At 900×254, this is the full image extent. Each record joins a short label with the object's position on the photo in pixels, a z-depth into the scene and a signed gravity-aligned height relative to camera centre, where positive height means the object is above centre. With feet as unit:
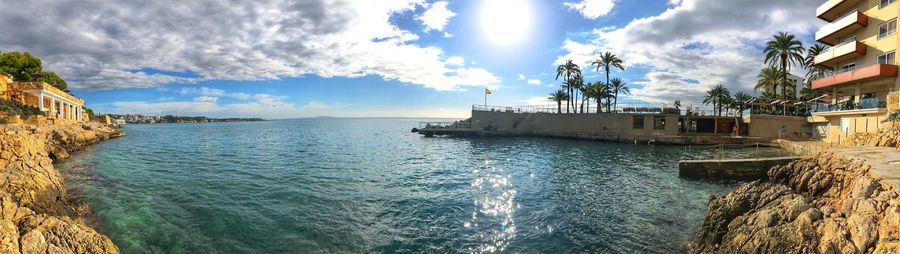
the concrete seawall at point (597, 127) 166.05 -2.44
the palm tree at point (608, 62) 229.45 +38.07
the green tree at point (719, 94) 256.93 +20.08
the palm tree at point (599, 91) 241.76 +20.74
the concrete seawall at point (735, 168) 71.36 -8.84
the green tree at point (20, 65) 181.06 +28.05
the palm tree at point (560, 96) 276.41 +19.77
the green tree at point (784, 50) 159.63 +32.22
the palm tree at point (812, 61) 171.73 +29.11
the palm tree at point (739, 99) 236.84 +15.81
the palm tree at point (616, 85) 251.19 +25.22
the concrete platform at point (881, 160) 28.86 -3.65
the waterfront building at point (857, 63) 100.17 +18.53
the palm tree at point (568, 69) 251.80 +36.36
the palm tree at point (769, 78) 180.34 +22.85
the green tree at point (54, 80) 215.18 +24.36
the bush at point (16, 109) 117.29 +3.88
